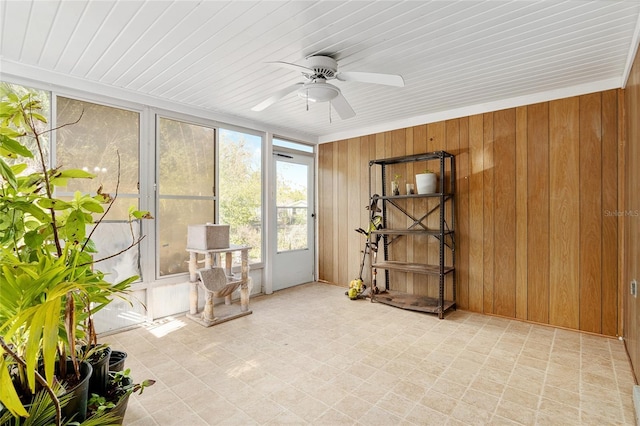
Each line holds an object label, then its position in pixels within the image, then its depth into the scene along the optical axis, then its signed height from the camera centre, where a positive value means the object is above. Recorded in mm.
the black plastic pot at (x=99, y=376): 1433 -729
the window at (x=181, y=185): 3574 +355
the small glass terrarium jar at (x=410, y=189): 4109 +326
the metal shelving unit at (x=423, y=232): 3670 -212
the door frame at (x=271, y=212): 4590 +46
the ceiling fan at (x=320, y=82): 2426 +1005
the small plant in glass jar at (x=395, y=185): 4196 +387
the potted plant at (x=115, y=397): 1326 -803
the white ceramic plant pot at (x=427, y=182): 3848 +388
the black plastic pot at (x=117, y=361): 1760 -824
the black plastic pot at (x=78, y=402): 1150 -690
